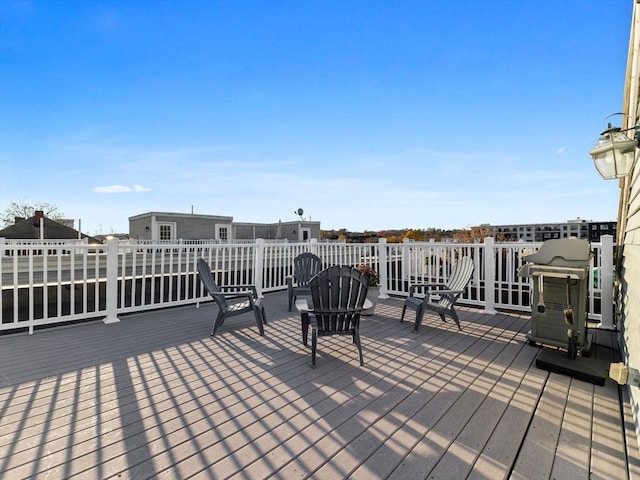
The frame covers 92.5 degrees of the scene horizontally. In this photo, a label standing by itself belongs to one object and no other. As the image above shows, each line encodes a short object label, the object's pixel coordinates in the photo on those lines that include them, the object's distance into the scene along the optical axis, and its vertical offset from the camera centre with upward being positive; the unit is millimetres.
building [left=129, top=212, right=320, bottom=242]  15797 +475
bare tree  21938 +1970
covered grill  2854 -575
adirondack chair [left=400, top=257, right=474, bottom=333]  3766 -744
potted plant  4578 -818
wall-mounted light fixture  1992 +559
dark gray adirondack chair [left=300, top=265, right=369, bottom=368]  2939 -631
